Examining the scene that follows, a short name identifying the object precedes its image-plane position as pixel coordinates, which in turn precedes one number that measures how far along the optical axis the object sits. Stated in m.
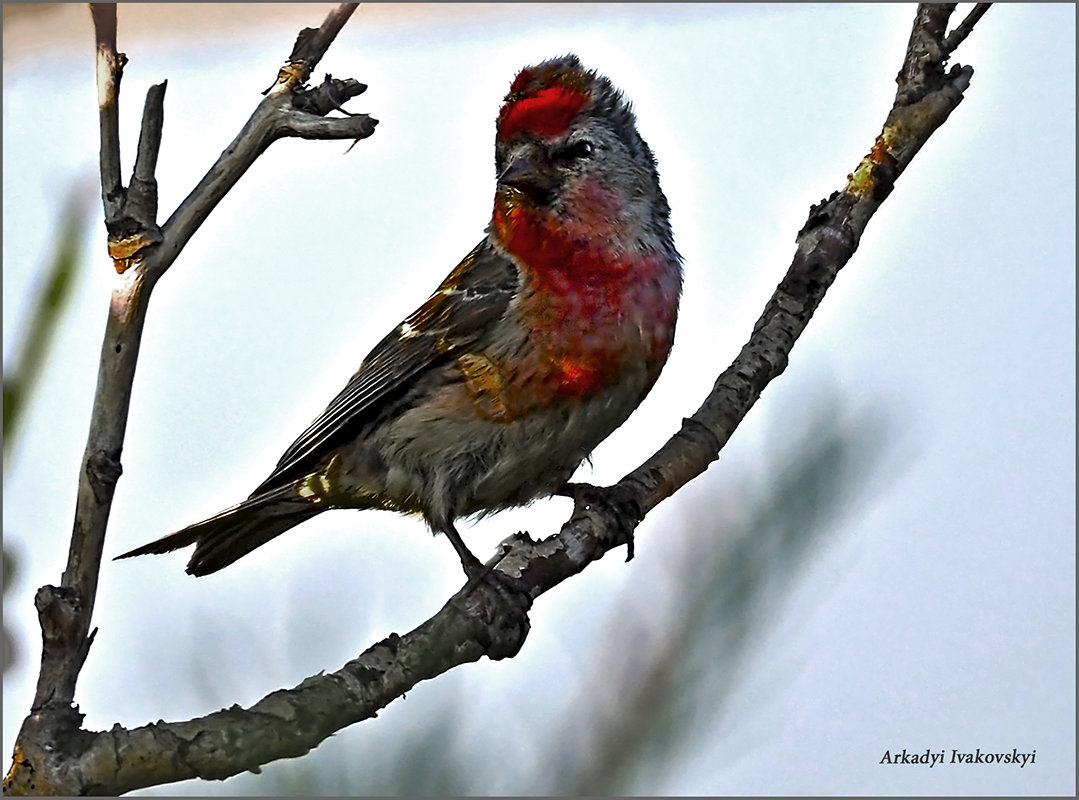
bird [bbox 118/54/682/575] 3.50
